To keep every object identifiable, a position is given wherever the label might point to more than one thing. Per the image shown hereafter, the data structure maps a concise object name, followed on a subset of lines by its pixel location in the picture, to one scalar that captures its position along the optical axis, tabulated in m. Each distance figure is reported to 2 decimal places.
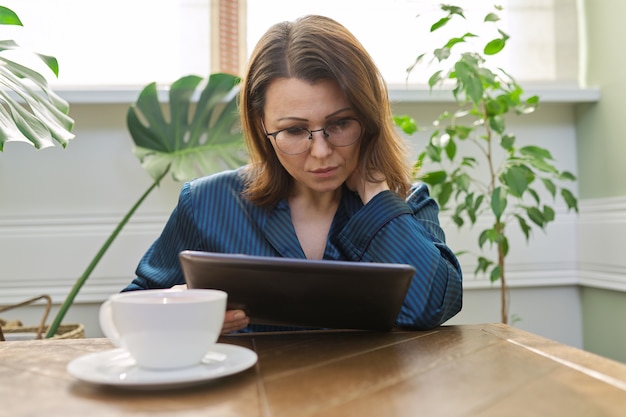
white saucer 0.60
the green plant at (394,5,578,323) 1.89
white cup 0.61
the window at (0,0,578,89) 2.32
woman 1.27
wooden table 0.55
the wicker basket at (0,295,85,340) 1.88
